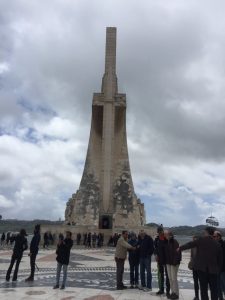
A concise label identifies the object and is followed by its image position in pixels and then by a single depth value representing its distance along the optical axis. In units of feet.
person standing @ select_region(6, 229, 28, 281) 18.01
